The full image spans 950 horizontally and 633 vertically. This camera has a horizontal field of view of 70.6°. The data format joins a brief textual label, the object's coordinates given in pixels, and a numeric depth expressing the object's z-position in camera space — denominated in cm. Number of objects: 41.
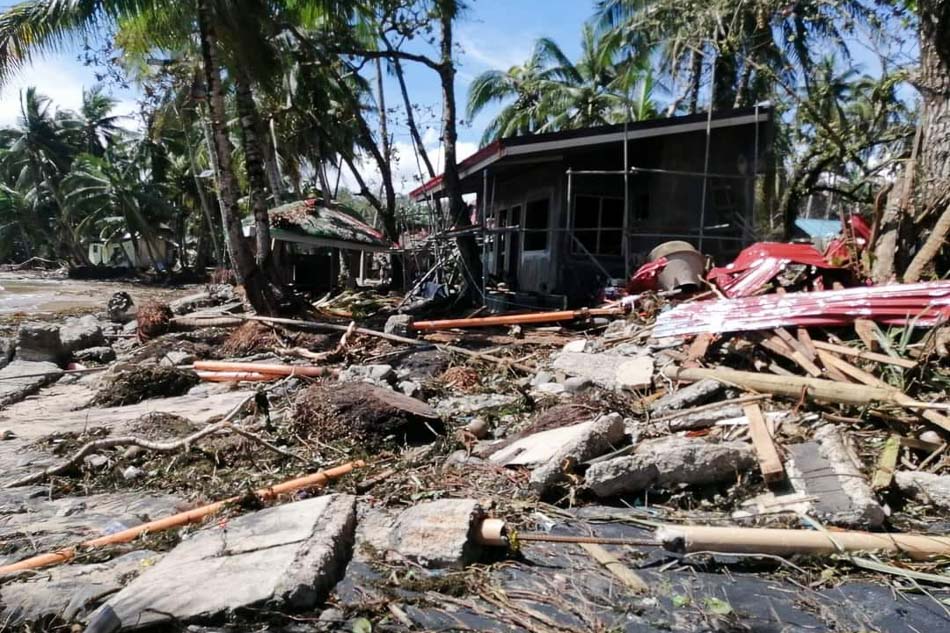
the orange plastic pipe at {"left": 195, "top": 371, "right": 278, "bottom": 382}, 852
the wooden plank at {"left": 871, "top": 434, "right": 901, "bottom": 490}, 391
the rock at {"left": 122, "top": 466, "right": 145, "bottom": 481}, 517
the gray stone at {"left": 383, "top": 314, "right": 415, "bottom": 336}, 1008
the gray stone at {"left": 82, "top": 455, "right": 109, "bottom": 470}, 539
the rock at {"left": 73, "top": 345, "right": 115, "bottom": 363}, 1102
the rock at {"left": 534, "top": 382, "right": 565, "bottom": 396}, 663
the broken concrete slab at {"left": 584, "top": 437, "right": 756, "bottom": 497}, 412
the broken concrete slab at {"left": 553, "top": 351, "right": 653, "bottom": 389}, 634
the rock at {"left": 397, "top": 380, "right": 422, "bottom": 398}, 686
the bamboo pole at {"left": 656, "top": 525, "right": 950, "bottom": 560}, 329
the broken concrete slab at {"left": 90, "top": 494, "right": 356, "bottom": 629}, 290
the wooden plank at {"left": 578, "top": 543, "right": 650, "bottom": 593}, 321
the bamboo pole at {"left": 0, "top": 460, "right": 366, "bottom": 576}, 364
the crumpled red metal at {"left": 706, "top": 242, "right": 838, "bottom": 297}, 739
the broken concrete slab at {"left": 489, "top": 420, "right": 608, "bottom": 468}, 457
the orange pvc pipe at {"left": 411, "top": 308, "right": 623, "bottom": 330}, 958
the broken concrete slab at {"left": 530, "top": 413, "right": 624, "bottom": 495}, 423
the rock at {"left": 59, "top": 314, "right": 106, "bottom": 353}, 1121
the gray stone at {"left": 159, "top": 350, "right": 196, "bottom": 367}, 968
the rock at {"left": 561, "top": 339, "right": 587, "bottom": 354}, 811
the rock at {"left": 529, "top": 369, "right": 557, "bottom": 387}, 712
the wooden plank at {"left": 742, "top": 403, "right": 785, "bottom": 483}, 399
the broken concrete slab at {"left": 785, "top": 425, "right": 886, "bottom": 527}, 359
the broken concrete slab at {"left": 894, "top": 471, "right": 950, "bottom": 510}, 386
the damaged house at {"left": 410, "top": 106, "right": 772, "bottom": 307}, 1205
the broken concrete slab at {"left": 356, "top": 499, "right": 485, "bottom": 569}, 338
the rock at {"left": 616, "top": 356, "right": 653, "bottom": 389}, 622
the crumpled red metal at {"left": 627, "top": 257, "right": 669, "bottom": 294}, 988
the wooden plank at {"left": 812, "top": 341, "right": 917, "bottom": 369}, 492
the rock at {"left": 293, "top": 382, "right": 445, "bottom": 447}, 552
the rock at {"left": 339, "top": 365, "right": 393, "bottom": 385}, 723
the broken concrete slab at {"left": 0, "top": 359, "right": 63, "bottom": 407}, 859
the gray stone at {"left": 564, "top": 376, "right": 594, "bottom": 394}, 641
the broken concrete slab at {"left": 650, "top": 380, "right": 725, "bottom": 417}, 544
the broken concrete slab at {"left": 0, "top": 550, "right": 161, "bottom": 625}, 305
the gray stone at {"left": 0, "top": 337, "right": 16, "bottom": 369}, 1069
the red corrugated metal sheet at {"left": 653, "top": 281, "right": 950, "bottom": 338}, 541
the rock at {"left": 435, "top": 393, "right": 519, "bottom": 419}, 653
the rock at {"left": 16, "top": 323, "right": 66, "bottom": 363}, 1048
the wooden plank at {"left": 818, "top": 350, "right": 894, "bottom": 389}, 493
